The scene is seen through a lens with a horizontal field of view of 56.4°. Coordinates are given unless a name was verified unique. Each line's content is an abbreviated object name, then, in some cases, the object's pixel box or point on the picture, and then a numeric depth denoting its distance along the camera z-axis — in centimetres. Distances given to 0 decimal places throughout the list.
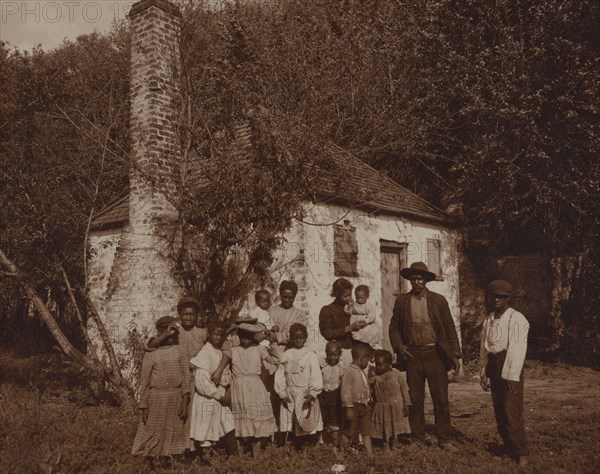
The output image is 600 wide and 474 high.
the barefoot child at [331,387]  676
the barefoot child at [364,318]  755
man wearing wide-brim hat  672
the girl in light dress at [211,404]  613
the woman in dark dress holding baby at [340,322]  741
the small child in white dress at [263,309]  718
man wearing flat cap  603
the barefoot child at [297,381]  652
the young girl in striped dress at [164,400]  593
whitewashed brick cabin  929
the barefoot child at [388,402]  664
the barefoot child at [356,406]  645
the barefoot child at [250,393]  632
